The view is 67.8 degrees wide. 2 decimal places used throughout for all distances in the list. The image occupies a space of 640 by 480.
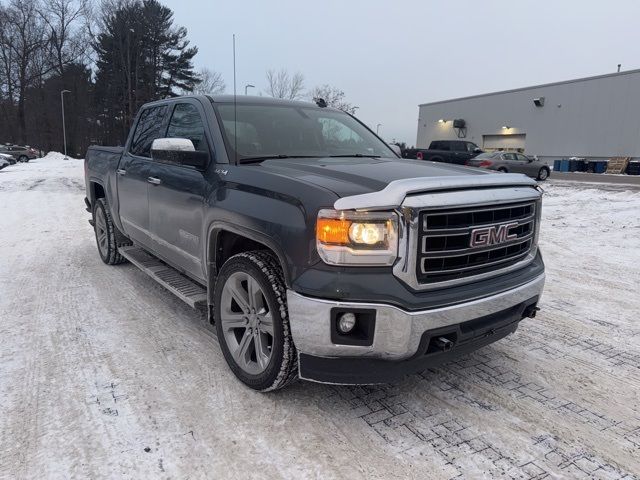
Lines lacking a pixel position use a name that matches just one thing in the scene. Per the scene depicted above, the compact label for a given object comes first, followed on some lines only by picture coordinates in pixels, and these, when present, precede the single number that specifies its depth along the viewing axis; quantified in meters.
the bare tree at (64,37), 57.59
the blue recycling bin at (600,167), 30.94
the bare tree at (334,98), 45.44
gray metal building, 32.22
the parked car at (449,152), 27.52
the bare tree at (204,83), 55.69
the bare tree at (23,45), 55.41
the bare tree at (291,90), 36.75
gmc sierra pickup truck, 2.45
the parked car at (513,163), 24.38
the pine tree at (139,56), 50.91
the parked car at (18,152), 46.85
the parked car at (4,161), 34.75
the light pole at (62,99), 54.51
